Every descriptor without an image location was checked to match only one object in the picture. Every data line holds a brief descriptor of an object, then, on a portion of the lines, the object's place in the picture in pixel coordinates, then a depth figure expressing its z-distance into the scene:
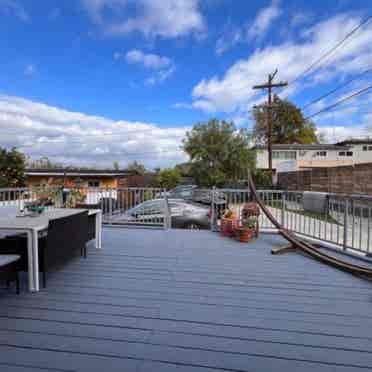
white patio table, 2.45
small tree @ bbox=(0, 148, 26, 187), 12.96
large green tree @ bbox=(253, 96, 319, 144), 31.82
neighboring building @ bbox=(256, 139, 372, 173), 24.76
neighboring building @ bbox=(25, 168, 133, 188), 19.37
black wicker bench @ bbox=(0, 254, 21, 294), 2.15
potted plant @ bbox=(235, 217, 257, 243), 4.46
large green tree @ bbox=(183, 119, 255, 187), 15.22
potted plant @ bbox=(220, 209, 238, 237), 4.80
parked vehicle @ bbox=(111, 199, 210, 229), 5.63
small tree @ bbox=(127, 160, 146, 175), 35.94
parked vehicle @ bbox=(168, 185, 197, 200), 7.88
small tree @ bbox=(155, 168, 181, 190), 19.91
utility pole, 14.41
